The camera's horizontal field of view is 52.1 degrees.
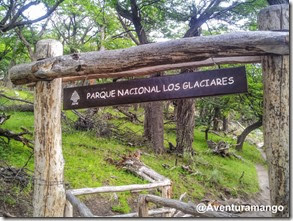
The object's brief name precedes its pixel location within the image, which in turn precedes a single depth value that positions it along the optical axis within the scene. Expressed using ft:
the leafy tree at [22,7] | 20.85
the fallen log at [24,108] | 38.80
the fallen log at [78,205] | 9.57
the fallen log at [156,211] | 14.52
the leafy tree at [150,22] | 28.53
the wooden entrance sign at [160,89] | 8.21
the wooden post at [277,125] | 7.38
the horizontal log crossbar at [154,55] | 7.61
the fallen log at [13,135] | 21.98
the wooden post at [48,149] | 10.60
